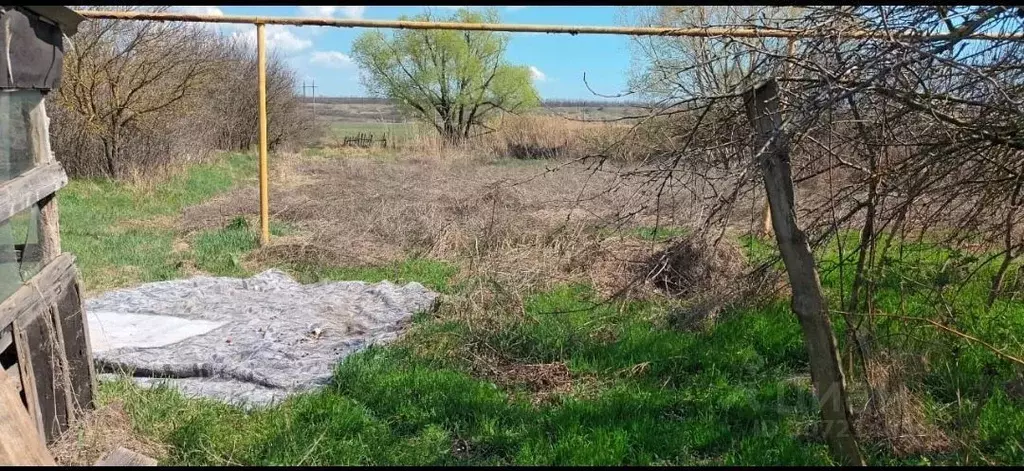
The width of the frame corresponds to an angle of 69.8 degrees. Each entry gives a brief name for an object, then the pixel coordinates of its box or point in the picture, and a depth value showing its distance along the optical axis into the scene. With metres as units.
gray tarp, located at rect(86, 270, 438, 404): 4.46
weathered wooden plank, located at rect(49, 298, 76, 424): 3.32
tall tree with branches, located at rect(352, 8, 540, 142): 29.66
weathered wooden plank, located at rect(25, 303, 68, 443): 3.13
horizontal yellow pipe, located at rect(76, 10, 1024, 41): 6.67
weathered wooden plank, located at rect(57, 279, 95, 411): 3.49
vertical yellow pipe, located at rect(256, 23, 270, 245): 7.41
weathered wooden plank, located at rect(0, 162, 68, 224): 2.87
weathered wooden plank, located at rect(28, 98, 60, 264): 3.34
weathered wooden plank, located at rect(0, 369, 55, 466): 2.33
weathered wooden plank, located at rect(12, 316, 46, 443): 2.95
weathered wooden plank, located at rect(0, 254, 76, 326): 2.85
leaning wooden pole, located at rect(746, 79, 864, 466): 2.77
